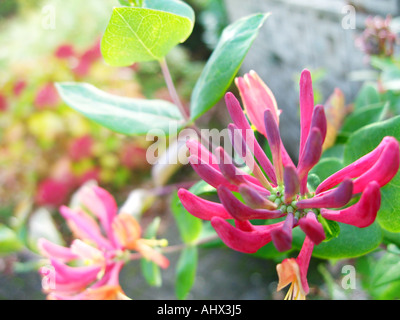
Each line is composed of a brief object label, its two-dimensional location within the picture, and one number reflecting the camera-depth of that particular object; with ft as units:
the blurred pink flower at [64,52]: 2.13
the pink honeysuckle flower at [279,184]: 0.42
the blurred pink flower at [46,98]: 1.96
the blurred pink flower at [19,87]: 2.01
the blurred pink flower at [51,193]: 1.93
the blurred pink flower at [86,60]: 2.10
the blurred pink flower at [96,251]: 0.63
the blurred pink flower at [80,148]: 2.00
